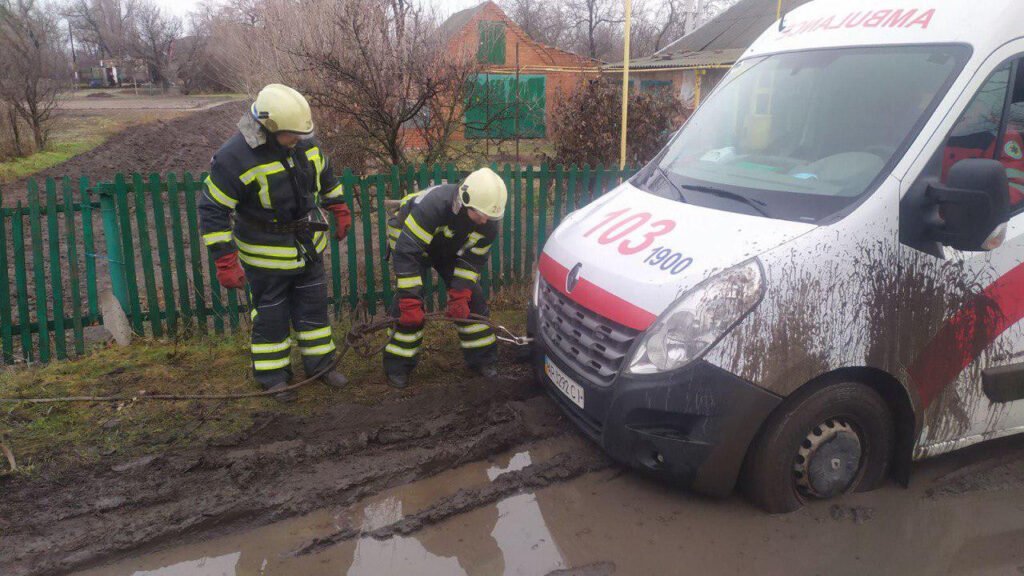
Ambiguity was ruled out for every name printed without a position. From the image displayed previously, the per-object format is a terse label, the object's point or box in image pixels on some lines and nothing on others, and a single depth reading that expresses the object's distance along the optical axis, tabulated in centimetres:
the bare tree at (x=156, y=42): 5791
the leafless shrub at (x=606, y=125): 1117
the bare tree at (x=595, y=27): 4628
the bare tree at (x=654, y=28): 4400
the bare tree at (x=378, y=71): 820
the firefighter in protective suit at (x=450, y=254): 432
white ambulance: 306
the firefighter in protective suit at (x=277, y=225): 413
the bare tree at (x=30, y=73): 1789
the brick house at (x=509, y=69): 1008
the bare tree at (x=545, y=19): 4795
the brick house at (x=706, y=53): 1961
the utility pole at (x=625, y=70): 681
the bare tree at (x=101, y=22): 6775
